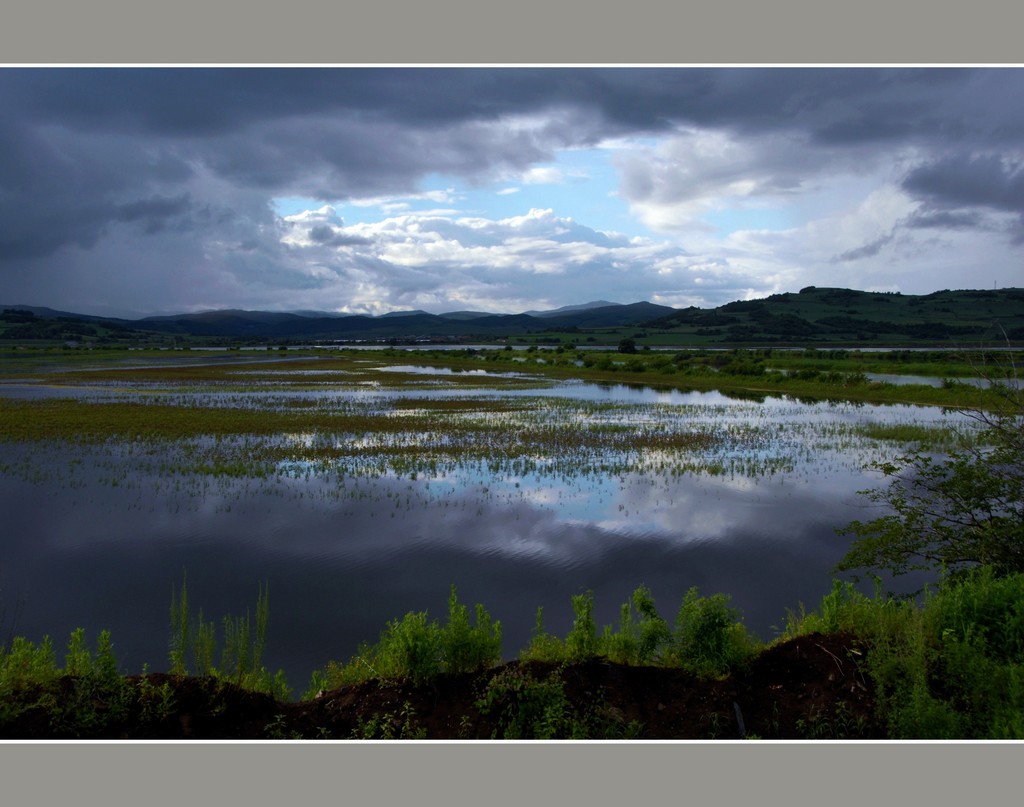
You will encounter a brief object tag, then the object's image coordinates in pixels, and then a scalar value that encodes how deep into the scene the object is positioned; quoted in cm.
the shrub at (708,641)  671
